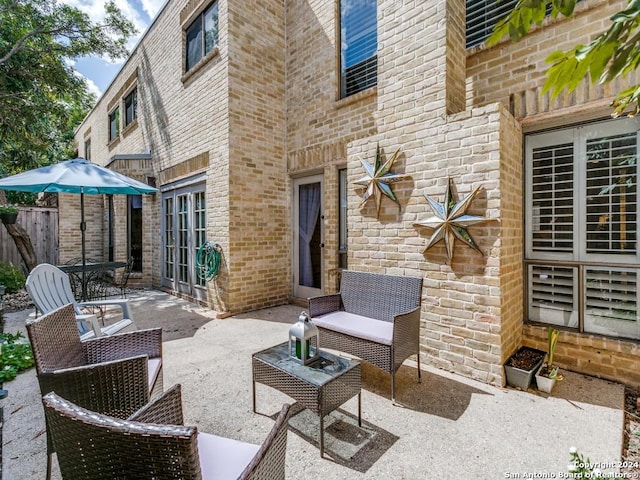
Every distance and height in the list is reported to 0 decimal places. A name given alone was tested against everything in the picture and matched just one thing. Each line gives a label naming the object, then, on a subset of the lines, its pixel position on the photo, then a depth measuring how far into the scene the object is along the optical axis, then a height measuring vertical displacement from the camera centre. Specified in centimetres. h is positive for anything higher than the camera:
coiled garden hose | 557 -48
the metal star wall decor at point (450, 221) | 311 +11
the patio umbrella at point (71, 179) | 403 +75
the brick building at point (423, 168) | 309 +80
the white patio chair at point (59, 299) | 308 -72
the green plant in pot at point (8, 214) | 695 +46
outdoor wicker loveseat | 279 -93
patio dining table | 498 -86
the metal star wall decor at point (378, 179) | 369 +64
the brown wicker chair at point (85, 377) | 181 -84
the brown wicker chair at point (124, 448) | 92 -67
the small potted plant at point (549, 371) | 286 -135
